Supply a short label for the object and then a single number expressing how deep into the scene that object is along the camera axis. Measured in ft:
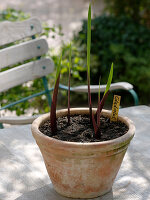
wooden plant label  4.51
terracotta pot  3.74
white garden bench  7.78
